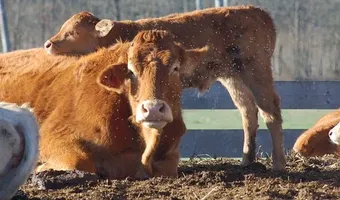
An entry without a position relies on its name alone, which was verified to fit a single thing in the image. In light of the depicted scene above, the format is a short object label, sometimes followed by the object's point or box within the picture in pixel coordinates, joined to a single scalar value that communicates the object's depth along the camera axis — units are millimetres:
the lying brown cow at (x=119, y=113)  12172
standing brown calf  16565
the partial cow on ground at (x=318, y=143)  17834
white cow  7317
